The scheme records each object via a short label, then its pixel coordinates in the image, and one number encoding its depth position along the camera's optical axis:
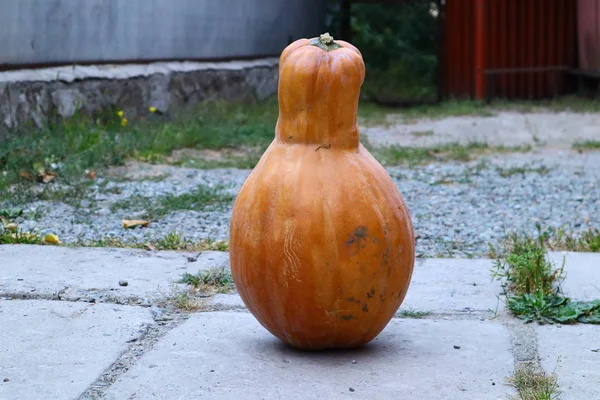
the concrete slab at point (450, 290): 3.19
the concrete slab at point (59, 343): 2.40
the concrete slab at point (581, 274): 3.27
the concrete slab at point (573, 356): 2.38
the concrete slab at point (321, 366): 2.35
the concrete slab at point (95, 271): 3.27
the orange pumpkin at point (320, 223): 2.56
